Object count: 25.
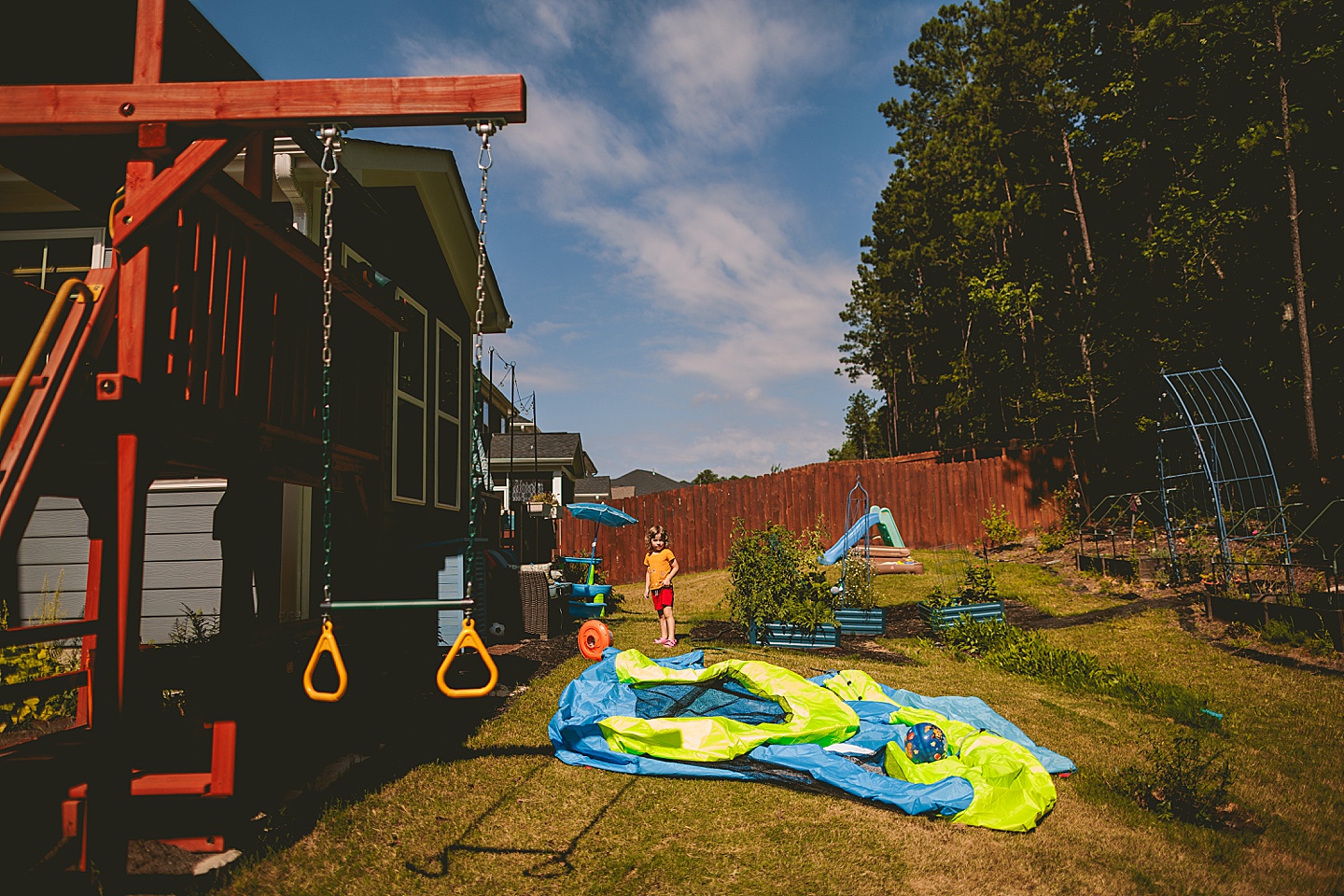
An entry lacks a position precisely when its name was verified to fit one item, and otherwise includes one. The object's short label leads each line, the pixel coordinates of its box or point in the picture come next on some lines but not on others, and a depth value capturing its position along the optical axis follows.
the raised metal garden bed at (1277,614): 7.82
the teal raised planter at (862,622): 10.65
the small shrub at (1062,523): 16.72
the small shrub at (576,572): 16.21
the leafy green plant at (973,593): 10.58
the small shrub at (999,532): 19.02
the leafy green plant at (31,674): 5.29
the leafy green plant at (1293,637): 7.82
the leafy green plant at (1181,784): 4.59
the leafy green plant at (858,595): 11.02
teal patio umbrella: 14.80
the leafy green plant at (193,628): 6.80
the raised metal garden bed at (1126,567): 12.15
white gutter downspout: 6.91
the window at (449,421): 11.22
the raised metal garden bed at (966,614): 10.28
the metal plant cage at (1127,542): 12.45
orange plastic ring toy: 8.67
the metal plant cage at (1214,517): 10.29
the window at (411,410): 9.48
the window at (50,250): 7.40
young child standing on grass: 9.80
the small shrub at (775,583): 9.97
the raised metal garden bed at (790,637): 9.85
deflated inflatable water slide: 4.66
